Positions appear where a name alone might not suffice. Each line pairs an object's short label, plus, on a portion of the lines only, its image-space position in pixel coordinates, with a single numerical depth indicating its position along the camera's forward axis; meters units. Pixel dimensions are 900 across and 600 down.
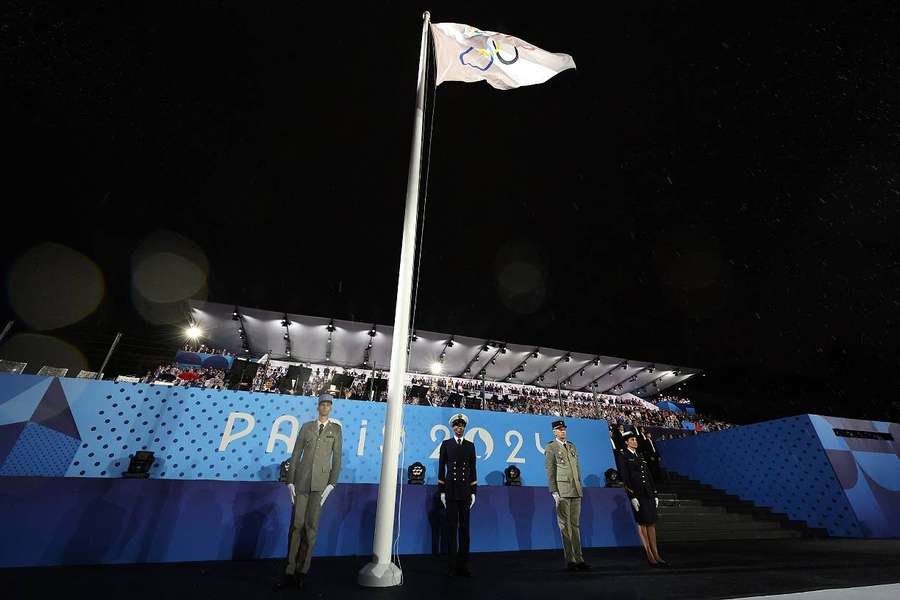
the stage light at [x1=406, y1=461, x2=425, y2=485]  7.32
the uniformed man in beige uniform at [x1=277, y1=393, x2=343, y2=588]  3.79
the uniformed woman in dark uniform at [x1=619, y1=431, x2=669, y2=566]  5.51
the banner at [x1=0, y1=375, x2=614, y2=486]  6.93
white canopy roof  18.03
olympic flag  5.50
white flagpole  3.63
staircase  9.50
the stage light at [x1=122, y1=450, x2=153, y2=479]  5.99
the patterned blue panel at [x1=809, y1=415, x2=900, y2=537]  10.42
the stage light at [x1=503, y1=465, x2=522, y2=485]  8.52
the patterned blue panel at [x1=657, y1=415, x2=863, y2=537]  10.62
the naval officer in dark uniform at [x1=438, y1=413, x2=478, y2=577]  4.75
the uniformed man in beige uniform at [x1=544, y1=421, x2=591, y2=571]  5.11
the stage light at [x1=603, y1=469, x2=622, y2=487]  9.10
